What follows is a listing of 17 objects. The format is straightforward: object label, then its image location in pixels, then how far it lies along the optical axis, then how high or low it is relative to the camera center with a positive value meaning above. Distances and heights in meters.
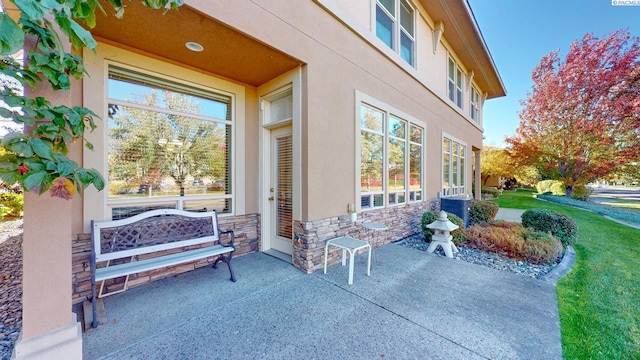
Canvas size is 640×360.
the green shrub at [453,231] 5.73 -1.21
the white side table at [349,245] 3.62 -1.04
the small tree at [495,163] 18.52 +1.25
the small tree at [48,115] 1.54 +0.47
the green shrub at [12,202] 7.92 -0.75
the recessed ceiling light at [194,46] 3.41 +1.93
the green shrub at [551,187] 16.31 -0.62
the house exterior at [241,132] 2.81 +0.85
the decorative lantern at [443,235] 5.08 -1.23
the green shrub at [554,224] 5.61 -1.11
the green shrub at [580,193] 15.28 -0.91
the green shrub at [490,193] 17.58 -1.06
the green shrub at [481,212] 7.61 -1.05
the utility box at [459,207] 7.08 -0.84
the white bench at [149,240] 2.92 -0.86
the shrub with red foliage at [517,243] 4.73 -1.36
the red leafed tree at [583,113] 12.13 +3.73
